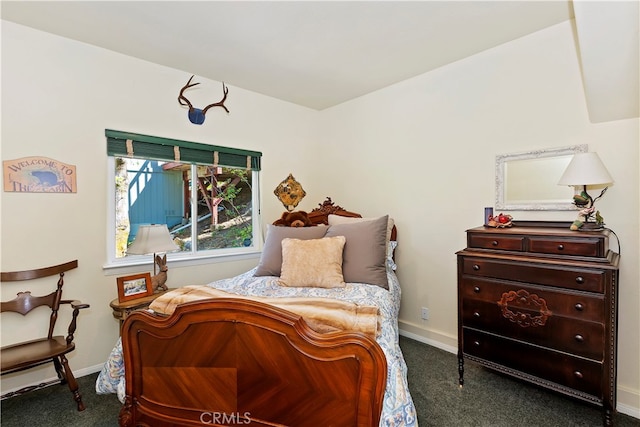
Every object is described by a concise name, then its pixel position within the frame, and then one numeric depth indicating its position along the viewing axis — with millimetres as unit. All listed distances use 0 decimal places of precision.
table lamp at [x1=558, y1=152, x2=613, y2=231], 1907
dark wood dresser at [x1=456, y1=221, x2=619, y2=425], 1720
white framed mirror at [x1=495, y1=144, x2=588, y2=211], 2246
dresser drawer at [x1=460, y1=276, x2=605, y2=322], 1740
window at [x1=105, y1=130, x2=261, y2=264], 2723
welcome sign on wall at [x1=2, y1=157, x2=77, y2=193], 2182
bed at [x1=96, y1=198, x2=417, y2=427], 1261
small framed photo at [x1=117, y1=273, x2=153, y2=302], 2350
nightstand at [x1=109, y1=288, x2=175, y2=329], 2266
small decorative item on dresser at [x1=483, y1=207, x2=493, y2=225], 2539
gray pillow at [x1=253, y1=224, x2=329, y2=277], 2676
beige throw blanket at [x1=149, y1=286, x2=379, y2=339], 1438
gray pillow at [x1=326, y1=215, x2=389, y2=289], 2486
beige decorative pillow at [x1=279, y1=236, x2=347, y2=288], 2404
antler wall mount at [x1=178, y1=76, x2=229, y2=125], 2961
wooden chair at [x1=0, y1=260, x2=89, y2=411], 1926
